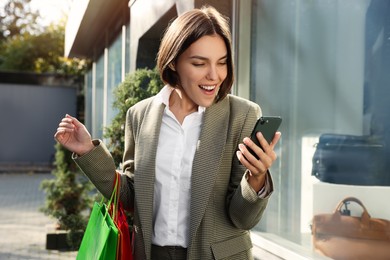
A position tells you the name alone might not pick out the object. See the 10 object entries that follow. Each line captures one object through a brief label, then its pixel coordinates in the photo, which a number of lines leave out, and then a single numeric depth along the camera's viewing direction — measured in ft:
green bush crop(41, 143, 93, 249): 23.82
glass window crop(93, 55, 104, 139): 36.43
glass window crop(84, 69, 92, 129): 49.10
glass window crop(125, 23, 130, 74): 23.59
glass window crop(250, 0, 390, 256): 8.47
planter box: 24.25
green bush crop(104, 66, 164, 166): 13.64
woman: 5.89
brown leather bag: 8.33
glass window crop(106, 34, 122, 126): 27.02
